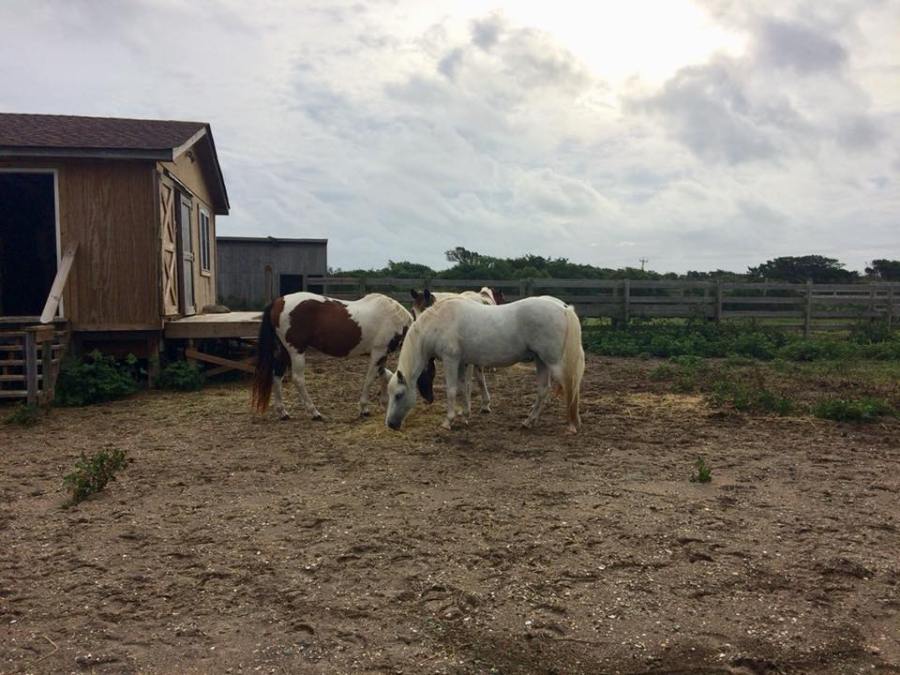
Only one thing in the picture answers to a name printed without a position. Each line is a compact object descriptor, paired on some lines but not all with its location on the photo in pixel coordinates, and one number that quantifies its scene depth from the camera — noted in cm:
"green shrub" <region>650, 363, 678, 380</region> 1024
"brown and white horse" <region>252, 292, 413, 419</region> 750
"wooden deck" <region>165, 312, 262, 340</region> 967
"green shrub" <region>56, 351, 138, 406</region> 827
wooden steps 766
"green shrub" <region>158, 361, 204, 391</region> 939
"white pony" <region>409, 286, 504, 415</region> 733
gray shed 2134
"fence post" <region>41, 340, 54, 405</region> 781
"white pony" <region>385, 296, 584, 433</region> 666
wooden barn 875
